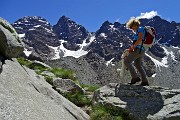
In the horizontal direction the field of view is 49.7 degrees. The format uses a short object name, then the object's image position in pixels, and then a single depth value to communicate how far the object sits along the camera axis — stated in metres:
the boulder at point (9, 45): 6.52
